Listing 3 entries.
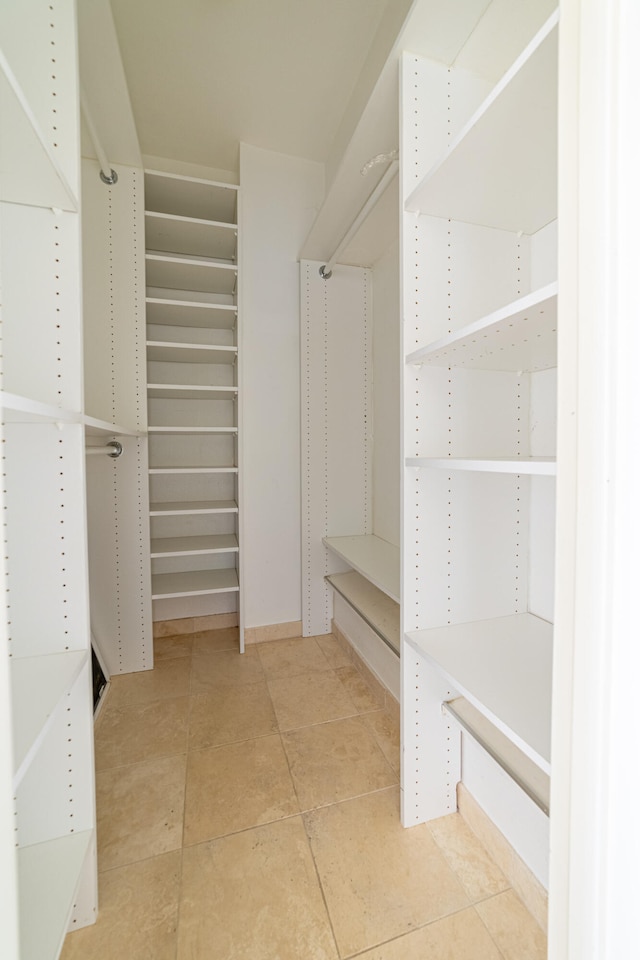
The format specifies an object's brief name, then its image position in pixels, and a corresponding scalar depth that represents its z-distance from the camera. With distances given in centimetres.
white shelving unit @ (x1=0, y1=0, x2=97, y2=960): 82
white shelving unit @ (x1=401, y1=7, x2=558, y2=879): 97
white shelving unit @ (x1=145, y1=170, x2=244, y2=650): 201
